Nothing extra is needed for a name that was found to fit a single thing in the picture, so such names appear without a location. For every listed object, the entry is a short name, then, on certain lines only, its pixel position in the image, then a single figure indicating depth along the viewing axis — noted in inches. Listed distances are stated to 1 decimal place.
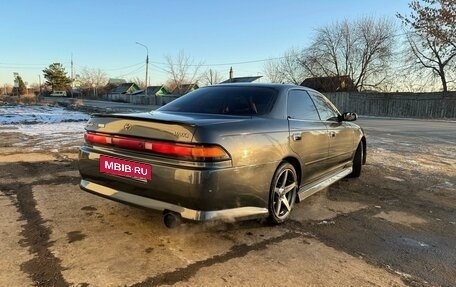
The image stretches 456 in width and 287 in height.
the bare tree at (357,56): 1701.5
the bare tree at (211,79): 2615.7
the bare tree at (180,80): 2465.6
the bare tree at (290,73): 1895.9
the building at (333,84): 1803.6
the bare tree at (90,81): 3688.5
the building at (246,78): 2178.8
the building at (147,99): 2211.7
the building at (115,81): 3869.6
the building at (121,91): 3003.9
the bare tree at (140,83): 3722.0
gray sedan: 117.3
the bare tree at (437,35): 1175.9
